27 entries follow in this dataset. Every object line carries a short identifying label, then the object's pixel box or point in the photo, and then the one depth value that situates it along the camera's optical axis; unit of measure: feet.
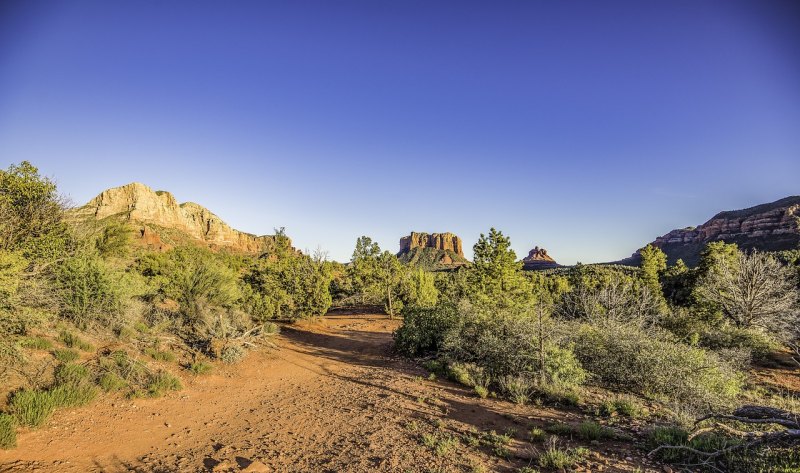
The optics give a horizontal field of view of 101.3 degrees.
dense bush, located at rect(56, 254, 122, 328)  34.71
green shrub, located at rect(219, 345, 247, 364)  40.32
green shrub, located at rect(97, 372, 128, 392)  26.16
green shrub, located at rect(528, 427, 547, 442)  21.05
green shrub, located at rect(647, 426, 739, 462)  17.33
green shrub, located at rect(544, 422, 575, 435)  21.76
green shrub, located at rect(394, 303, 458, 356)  49.03
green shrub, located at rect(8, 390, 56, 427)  19.77
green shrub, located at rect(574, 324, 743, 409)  29.25
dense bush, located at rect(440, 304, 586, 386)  32.24
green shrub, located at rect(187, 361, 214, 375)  34.81
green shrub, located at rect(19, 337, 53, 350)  26.81
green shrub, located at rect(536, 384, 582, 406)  28.04
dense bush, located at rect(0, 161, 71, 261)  28.35
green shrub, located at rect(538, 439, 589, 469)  17.12
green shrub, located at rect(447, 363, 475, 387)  34.07
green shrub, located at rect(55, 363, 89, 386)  24.54
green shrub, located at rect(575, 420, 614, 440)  20.75
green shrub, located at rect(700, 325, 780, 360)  48.67
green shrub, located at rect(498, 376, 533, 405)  28.68
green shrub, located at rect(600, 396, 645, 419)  24.65
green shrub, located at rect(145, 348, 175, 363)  34.68
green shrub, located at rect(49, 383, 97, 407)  22.41
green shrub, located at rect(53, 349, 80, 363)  27.14
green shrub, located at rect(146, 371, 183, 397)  27.89
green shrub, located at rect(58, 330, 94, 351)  30.30
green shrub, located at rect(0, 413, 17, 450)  17.61
